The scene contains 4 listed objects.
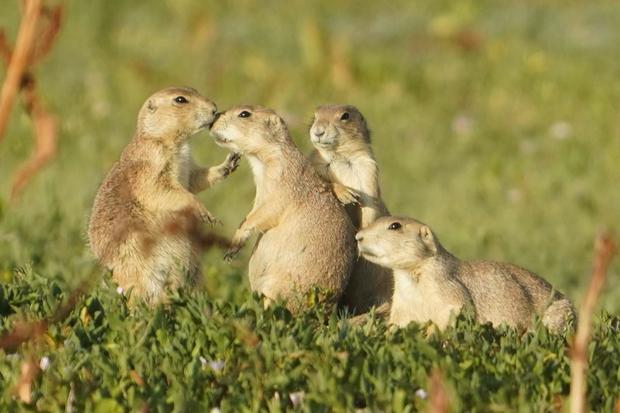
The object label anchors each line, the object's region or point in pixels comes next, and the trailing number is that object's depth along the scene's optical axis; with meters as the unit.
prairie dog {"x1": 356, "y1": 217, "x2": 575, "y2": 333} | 10.25
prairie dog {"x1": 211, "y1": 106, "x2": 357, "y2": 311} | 10.36
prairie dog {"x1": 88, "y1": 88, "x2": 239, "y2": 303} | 10.52
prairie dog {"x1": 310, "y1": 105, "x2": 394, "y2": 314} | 11.10
